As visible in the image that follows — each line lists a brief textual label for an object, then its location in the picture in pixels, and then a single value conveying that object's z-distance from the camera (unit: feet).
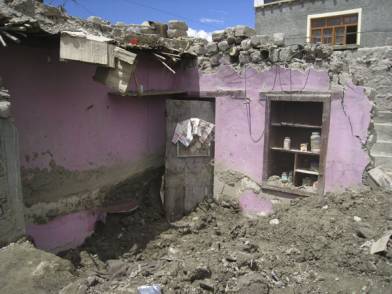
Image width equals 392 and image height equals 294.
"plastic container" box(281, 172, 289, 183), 19.26
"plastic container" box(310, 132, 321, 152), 17.89
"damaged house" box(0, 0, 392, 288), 13.87
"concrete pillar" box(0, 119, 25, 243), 9.96
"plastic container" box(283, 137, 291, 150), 19.04
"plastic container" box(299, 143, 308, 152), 18.48
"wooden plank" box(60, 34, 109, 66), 12.33
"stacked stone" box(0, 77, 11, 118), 9.80
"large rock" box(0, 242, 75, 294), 9.03
